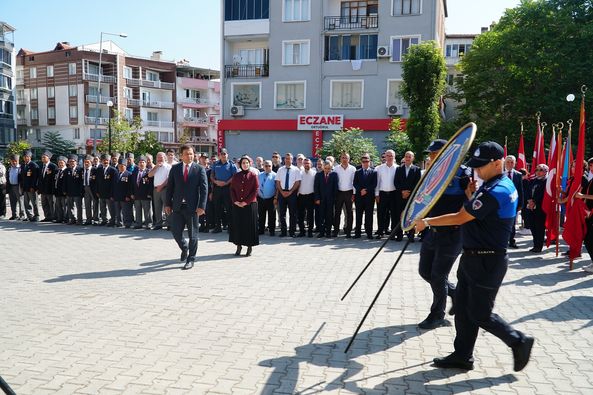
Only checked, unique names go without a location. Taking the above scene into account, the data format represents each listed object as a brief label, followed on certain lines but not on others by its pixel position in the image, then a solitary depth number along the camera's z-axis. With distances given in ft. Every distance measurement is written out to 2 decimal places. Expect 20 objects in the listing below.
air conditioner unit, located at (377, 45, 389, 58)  110.22
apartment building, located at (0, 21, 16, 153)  194.29
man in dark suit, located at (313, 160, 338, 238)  44.45
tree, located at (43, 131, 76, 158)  158.81
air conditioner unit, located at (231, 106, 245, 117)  119.24
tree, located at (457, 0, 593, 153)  99.14
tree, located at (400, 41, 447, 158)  73.87
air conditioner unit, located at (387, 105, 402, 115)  109.19
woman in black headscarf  34.24
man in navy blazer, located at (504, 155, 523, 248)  37.68
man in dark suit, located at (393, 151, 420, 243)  41.04
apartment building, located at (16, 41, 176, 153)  217.15
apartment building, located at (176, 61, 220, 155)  249.34
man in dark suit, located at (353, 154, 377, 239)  43.57
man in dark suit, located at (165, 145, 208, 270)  30.63
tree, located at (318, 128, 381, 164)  82.74
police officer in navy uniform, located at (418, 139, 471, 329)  18.75
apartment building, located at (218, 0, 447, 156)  110.93
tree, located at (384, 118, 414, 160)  86.40
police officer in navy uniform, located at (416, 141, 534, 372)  14.57
